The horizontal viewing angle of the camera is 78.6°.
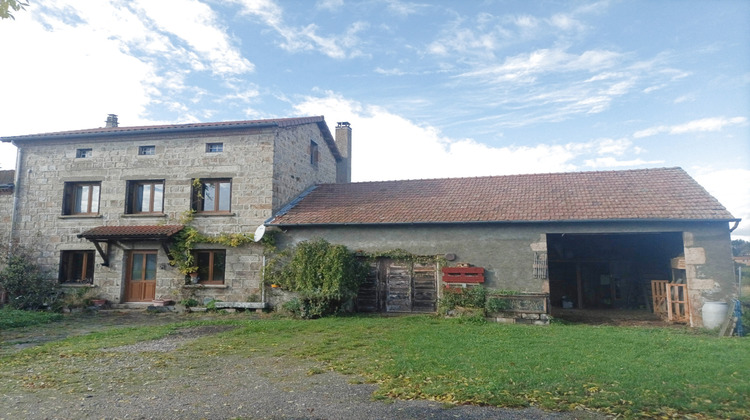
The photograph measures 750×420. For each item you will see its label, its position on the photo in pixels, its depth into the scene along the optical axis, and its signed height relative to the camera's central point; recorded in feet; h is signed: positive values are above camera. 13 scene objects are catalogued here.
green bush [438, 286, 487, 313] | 41.91 -3.22
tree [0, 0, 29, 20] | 16.15 +9.01
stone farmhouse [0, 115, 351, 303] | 50.44 +7.28
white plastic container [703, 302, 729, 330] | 36.14 -3.96
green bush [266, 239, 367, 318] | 43.83 -1.48
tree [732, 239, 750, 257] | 127.54 +4.92
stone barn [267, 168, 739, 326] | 39.42 +2.82
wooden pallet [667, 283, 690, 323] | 40.32 -3.54
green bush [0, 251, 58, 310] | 51.03 -2.71
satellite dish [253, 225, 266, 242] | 47.91 +3.07
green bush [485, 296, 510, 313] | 40.29 -3.58
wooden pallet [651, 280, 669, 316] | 45.07 -3.30
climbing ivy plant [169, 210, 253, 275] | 49.78 +2.20
